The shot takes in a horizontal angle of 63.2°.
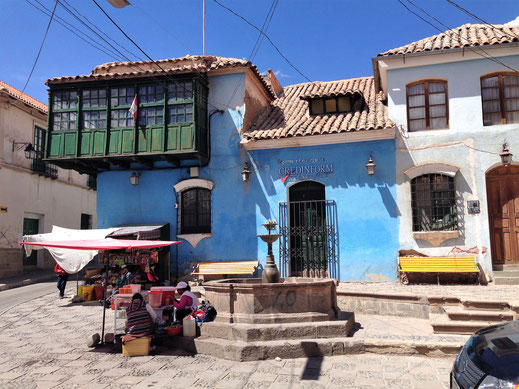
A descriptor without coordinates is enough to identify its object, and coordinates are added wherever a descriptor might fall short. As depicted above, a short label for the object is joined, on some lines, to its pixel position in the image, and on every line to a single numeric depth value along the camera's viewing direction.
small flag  14.25
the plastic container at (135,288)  9.80
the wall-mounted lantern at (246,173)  14.02
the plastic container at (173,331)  7.64
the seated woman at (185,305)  8.19
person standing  12.72
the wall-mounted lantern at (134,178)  15.07
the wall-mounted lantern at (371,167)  12.84
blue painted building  13.11
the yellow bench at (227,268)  13.38
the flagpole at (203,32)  15.77
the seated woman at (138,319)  7.18
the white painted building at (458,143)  12.05
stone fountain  6.77
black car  3.50
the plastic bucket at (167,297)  9.02
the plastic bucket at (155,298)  9.01
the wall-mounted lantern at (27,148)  17.97
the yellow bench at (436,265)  11.50
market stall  7.43
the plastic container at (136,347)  7.11
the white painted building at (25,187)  18.42
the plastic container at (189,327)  7.54
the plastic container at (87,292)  12.55
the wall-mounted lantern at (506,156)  11.77
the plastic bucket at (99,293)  12.77
